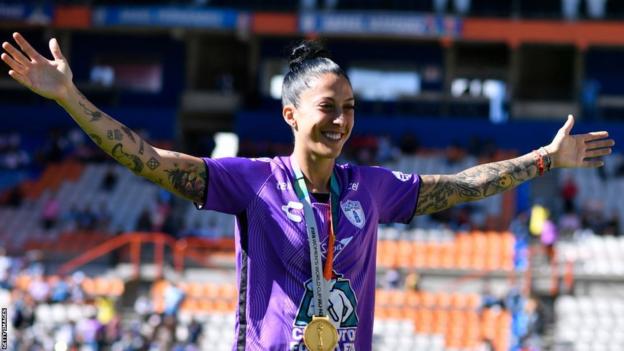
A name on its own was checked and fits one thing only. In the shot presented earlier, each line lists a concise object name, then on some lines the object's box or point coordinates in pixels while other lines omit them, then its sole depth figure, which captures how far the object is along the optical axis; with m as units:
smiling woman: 4.39
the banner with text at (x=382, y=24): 29.34
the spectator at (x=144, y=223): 24.98
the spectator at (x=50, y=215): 25.83
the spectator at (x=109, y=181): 27.16
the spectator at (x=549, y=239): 21.86
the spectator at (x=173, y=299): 19.34
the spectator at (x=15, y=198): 26.95
